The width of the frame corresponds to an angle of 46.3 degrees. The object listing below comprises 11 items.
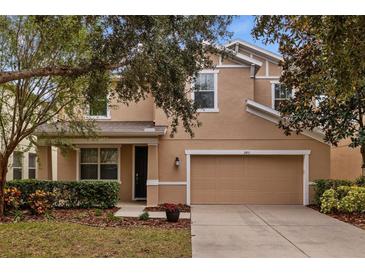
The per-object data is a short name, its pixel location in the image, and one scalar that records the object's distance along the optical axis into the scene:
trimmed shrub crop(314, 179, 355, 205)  13.87
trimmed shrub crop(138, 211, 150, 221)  11.61
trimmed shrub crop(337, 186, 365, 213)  12.52
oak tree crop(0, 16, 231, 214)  8.35
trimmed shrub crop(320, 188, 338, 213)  13.02
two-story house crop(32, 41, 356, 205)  15.34
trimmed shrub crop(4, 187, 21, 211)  12.24
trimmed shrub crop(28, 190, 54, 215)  12.20
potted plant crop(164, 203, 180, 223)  11.32
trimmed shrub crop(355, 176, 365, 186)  13.97
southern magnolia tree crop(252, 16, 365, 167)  6.05
